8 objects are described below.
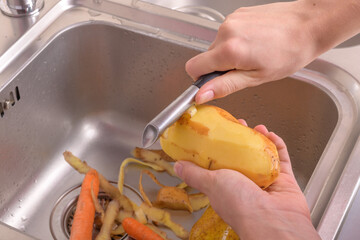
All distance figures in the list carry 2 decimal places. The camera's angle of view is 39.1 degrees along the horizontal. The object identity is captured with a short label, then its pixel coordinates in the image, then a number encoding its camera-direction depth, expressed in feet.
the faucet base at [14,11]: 4.00
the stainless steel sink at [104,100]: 3.75
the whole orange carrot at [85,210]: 3.54
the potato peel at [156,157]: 4.24
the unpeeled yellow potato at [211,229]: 3.03
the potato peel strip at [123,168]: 4.02
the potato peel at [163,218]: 3.71
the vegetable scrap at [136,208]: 3.66
